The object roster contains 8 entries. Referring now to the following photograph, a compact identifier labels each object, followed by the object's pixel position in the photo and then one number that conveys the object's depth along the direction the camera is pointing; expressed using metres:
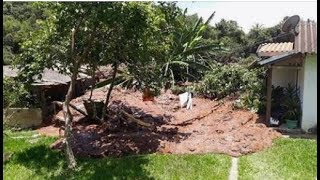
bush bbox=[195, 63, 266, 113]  11.11
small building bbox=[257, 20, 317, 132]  7.42
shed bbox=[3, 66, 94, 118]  9.88
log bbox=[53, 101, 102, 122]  9.03
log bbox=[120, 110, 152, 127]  8.20
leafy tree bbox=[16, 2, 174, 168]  5.41
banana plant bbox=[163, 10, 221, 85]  13.63
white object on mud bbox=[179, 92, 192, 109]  10.94
